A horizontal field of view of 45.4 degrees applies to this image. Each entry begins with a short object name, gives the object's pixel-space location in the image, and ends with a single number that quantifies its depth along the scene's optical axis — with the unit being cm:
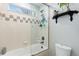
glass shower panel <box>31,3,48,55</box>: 156
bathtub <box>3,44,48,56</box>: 153
